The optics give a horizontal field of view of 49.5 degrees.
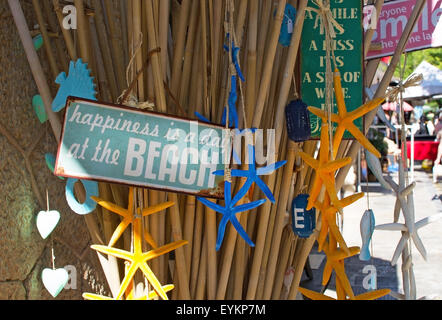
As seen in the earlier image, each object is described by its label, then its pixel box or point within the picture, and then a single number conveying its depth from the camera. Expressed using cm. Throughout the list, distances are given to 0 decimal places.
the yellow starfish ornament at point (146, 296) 79
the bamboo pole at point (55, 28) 92
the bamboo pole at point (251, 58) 83
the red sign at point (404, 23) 126
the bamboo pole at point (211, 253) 83
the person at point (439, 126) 604
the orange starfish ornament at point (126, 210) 78
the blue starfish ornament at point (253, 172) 75
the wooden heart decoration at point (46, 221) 88
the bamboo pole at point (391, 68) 83
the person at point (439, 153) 523
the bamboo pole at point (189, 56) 86
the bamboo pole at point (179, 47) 84
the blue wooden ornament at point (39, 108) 89
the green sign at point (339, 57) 85
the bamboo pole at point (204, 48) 82
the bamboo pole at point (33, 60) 83
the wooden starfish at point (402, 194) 91
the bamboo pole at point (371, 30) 84
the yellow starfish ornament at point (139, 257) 77
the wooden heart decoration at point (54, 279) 87
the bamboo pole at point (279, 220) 87
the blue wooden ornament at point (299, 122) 80
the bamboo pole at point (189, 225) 84
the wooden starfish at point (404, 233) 91
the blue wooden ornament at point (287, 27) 84
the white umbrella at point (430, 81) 630
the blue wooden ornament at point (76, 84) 79
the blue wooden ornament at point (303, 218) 84
